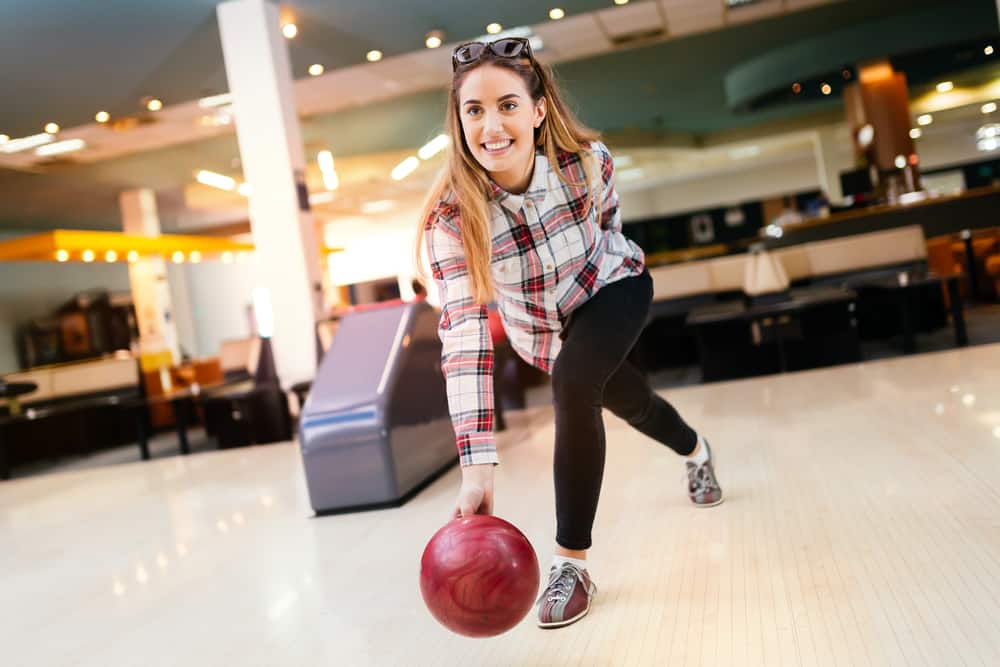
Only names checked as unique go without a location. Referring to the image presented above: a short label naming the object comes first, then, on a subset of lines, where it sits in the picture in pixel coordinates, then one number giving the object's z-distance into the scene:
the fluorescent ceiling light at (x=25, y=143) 9.52
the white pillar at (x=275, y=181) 6.94
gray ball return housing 3.74
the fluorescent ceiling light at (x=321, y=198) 14.01
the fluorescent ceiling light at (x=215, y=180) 12.11
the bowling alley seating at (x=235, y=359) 9.72
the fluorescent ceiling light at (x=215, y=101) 9.08
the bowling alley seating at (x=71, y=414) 9.08
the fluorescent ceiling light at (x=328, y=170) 12.22
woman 1.74
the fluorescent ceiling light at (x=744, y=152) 17.23
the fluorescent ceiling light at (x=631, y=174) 17.46
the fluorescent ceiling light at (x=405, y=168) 13.25
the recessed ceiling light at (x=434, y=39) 7.96
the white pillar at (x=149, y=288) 13.20
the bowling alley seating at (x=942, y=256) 8.57
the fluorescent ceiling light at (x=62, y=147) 10.06
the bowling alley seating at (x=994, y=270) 8.45
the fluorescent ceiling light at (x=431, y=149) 12.38
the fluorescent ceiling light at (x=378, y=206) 16.00
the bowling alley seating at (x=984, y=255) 8.59
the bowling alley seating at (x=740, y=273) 7.35
